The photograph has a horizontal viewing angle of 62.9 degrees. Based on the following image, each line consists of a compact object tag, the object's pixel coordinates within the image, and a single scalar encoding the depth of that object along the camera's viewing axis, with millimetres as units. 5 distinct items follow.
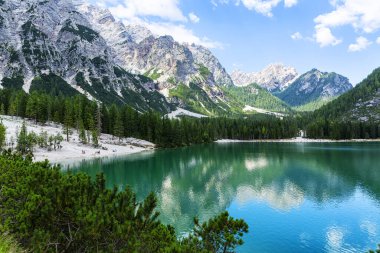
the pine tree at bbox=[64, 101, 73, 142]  148225
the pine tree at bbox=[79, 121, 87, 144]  146238
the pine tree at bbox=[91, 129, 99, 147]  146900
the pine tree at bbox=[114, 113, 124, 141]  177750
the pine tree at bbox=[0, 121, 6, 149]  102100
